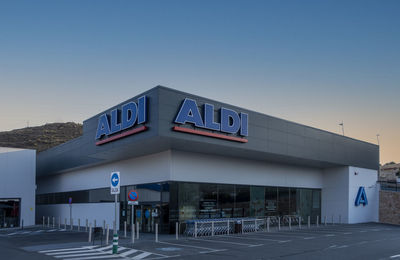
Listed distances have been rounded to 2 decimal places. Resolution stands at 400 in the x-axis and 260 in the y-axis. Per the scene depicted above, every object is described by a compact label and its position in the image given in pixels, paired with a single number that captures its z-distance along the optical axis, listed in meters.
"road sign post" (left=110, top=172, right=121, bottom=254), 17.15
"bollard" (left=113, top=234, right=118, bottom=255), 16.70
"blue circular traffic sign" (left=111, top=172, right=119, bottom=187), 17.31
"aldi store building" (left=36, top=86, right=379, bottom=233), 23.12
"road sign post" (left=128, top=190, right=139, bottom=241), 20.08
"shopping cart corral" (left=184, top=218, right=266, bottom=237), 25.14
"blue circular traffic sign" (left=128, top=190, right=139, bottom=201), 20.08
